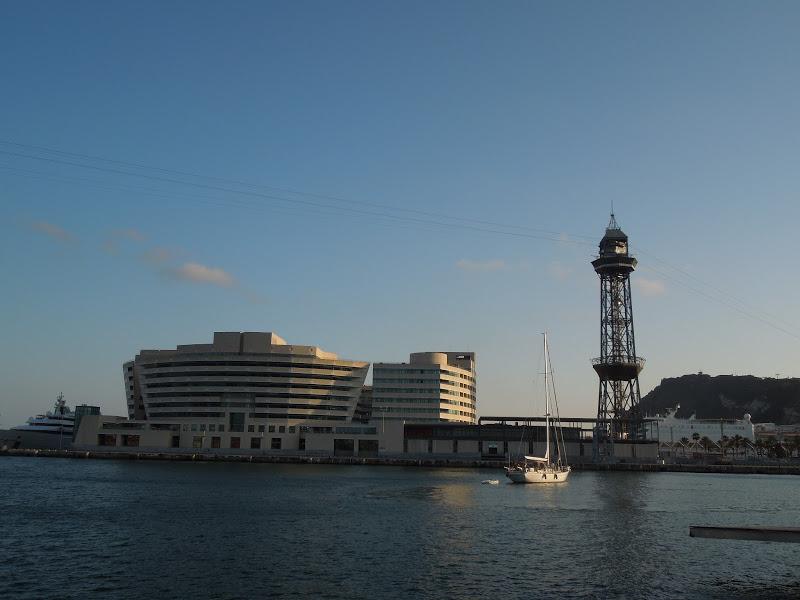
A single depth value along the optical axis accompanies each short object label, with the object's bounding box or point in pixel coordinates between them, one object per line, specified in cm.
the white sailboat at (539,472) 11300
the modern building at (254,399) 19525
